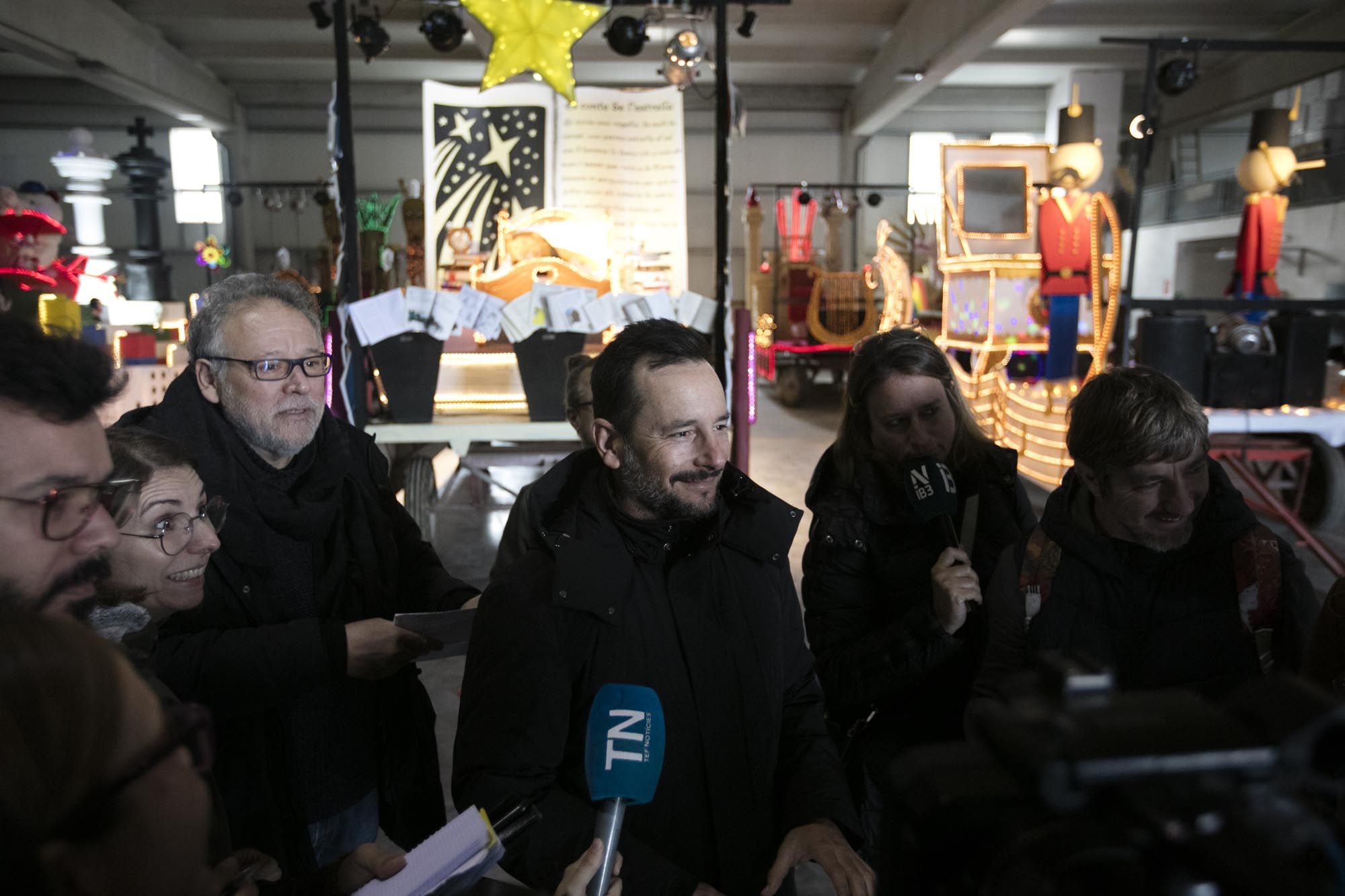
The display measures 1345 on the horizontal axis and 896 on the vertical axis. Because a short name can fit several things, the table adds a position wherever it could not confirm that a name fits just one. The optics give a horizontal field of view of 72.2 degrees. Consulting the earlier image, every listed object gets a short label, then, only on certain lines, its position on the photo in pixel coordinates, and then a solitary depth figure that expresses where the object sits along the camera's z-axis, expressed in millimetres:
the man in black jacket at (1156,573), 1579
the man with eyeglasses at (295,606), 1655
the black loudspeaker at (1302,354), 5727
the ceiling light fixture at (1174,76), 7727
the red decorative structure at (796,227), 14359
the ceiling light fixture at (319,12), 6889
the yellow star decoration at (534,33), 4336
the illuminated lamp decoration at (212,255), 14016
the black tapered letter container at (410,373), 4383
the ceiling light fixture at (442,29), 6848
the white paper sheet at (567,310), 4395
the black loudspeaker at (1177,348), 5727
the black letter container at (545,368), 4484
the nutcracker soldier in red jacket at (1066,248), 6359
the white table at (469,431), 4535
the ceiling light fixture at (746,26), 7184
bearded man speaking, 1332
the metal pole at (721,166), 4320
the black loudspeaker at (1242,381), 5770
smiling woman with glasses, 1475
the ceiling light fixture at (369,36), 7074
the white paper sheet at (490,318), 4406
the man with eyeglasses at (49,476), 912
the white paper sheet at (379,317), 4227
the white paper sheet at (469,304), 4375
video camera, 488
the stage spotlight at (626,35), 7613
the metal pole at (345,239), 4156
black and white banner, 5383
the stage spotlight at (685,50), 7238
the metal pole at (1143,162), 5734
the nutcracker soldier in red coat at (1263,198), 6605
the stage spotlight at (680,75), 7352
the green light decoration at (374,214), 5719
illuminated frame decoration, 6855
